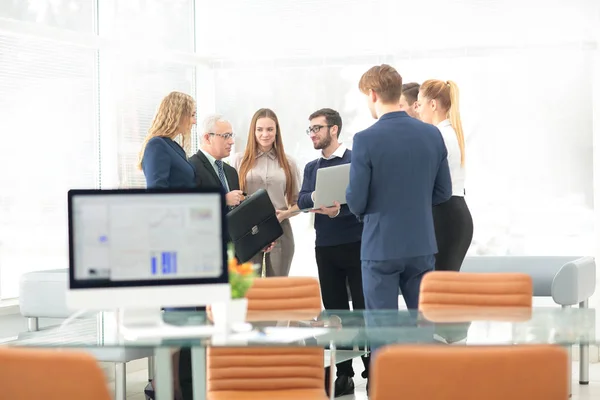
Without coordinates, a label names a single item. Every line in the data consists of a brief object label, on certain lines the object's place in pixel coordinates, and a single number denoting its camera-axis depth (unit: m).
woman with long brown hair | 5.84
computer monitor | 3.20
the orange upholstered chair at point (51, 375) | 2.35
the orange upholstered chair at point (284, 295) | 3.99
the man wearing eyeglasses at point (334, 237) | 5.67
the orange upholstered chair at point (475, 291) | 3.98
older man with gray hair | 5.55
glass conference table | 2.93
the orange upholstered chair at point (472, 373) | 2.23
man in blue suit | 4.55
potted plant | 3.24
